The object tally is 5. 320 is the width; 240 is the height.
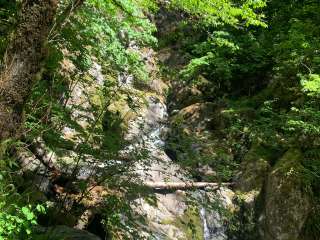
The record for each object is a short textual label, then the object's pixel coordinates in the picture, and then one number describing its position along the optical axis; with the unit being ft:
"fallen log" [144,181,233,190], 30.77
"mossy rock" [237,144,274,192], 36.63
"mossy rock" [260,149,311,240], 31.24
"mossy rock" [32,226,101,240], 13.09
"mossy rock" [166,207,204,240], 32.07
